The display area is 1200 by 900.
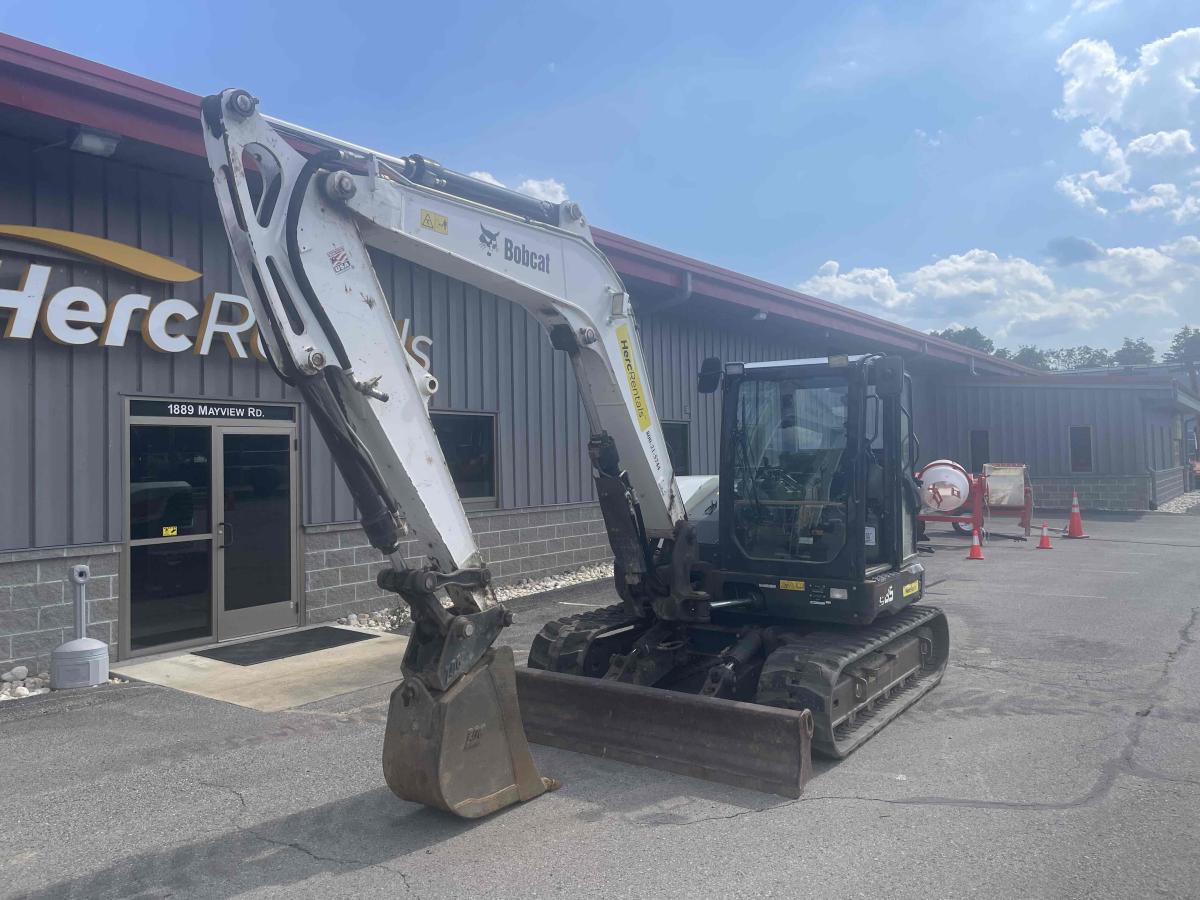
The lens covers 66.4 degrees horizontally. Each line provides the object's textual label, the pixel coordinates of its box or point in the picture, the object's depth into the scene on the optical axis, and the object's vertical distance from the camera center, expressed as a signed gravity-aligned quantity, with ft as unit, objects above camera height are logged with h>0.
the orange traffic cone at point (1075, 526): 59.77 -3.35
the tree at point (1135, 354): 354.54 +47.15
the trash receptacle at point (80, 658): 24.03 -4.29
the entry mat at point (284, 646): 27.68 -4.90
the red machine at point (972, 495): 57.26 -1.14
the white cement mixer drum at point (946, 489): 57.31 -0.73
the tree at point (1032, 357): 369.09 +48.78
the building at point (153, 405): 24.66 +2.80
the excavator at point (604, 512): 13.87 -0.61
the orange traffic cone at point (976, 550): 49.67 -4.01
